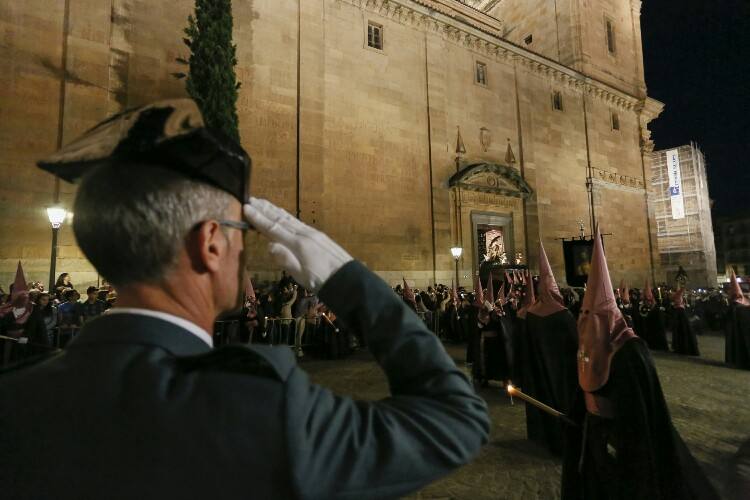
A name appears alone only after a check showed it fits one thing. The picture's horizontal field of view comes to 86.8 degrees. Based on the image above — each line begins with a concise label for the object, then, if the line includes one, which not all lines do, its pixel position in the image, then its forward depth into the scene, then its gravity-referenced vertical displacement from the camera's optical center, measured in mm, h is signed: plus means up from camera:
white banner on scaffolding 32594 +8457
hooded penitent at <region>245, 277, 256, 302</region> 9392 -14
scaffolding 31516 +5129
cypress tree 11062 +6512
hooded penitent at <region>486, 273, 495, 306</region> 8676 -114
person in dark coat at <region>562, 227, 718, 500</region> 2754 -1042
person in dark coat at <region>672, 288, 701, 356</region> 11438 -1396
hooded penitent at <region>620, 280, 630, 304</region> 12812 -245
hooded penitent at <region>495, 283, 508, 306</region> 8845 -232
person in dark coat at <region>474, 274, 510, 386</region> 7735 -1132
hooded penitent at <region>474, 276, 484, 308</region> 8346 -170
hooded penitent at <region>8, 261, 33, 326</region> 7372 -83
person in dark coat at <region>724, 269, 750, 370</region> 9602 -1085
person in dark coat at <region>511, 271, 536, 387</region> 5995 -794
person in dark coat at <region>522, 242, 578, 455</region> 5074 -933
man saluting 744 -170
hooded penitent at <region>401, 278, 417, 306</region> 12570 -157
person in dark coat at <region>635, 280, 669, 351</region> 12516 -1211
